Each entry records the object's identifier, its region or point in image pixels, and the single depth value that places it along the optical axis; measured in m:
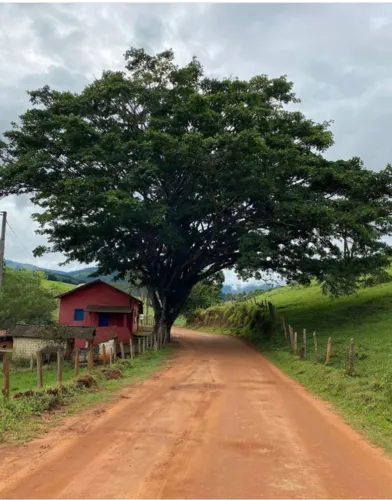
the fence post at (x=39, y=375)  13.39
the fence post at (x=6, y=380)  11.60
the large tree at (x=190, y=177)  24.36
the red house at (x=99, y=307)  39.00
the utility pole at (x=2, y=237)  27.45
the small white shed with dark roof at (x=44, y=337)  31.12
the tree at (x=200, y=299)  63.45
